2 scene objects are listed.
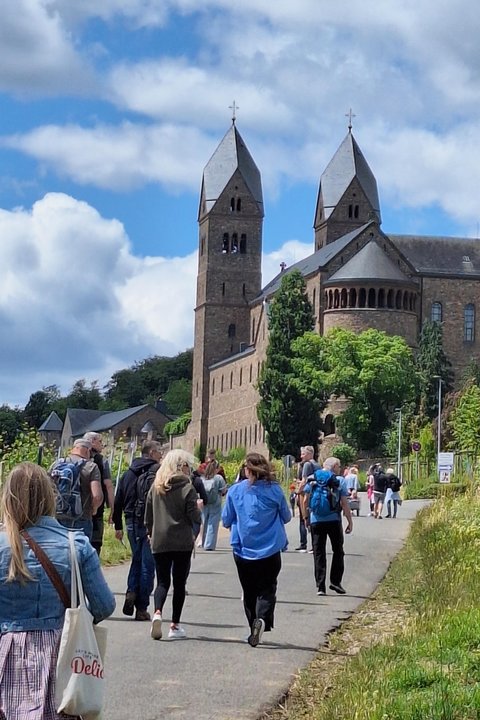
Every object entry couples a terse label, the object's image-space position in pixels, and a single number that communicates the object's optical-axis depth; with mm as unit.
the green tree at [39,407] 192750
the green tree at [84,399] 192750
